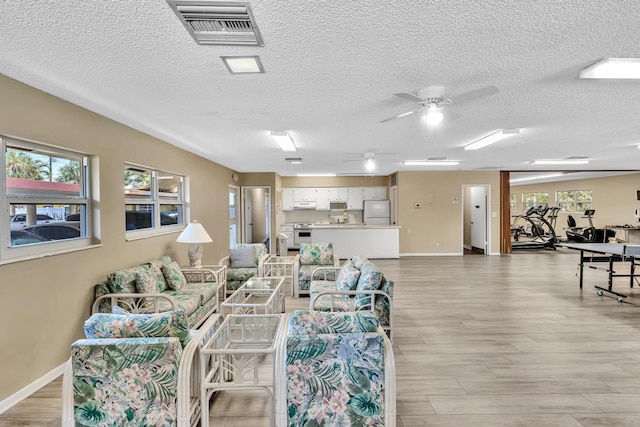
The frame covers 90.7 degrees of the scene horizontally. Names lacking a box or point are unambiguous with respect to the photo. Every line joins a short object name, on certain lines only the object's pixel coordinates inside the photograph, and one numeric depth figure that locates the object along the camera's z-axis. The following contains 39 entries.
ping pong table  4.48
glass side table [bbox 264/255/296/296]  5.19
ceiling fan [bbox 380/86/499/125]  2.37
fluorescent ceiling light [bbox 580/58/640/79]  2.08
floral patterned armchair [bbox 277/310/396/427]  1.74
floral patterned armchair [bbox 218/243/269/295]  4.93
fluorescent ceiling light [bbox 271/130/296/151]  4.02
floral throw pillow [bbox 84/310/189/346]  1.75
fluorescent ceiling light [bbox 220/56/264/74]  2.04
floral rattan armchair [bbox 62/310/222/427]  1.67
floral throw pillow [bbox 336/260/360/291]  3.44
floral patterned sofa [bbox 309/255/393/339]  3.08
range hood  10.48
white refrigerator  10.05
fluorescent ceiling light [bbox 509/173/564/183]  10.24
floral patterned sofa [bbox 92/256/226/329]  3.02
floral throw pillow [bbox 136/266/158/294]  3.20
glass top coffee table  3.33
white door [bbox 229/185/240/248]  8.33
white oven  9.44
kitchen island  8.45
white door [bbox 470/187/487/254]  9.13
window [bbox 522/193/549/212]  13.48
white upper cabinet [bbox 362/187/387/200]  10.45
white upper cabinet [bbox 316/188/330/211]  10.49
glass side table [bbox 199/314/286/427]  1.83
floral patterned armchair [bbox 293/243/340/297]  4.95
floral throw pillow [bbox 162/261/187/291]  3.79
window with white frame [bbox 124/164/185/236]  3.89
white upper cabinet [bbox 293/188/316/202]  10.52
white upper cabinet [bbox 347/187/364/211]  10.45
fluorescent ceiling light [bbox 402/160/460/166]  6.97
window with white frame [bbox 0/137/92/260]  2.40
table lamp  4.28
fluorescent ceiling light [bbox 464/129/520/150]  4.10
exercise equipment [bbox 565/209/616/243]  8.77
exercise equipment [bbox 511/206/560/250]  10.18
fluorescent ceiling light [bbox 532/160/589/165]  7.00
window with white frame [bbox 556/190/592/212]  11.77
